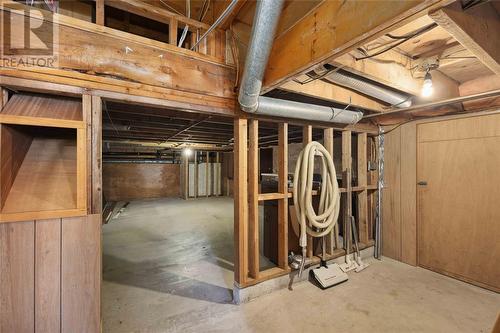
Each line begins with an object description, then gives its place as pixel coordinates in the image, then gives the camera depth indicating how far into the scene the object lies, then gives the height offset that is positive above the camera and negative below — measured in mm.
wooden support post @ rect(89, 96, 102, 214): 1336 +87
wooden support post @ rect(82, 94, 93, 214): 1312 +202
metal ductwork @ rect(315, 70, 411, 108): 1700 +685
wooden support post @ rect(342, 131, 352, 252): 2695 -145
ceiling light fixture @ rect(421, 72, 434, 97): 1778 +675
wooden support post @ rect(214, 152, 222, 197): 8625 -478
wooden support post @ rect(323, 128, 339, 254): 2533 +219
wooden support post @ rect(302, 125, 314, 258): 2363 +294
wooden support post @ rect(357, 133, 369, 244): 2891 -285
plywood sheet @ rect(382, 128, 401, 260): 2812 -432
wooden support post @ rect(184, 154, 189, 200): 7836 -339
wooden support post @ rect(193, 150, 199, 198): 8062 -347
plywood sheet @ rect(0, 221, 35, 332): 1113 -576
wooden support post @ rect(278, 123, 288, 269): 2217 -314
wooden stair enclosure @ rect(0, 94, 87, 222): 1155 +52
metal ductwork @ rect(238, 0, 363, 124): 1005 +565
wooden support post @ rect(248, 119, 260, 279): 2025 -275
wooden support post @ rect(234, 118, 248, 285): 1934 -302
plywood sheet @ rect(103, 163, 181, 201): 7230 -467
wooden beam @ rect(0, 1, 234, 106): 1238 +709
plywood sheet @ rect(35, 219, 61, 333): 1176 -599
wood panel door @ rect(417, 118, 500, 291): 2125 -404
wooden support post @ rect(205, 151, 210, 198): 8344 -499
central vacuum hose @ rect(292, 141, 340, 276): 2172 -308
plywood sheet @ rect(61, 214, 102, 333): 1230 -626
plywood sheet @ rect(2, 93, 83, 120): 1196 +367
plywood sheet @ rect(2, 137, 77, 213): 1196 -67
